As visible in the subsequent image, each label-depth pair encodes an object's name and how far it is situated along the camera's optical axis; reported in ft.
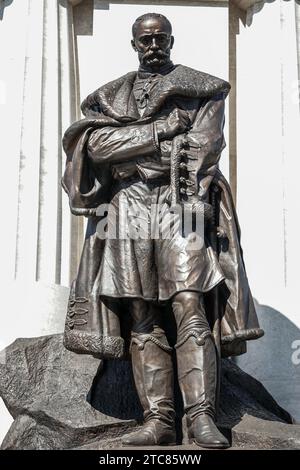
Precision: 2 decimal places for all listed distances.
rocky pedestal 19.70
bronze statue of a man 19.25
